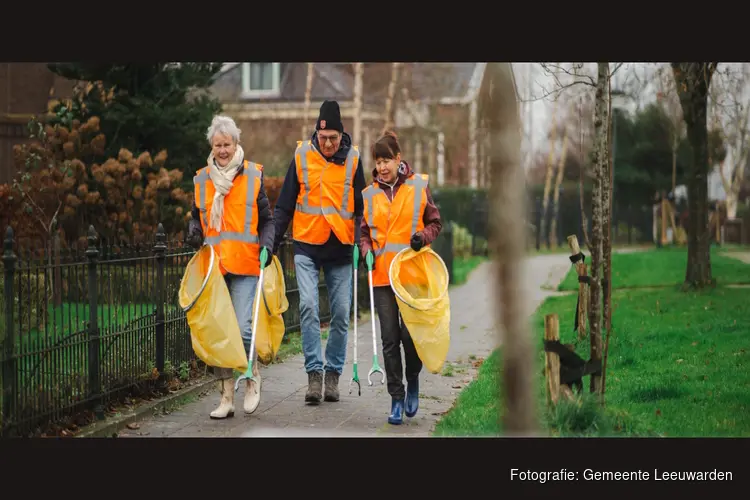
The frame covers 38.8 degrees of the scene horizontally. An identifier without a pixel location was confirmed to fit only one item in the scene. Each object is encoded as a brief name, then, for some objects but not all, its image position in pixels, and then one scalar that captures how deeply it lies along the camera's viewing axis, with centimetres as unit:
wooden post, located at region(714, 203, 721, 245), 3180
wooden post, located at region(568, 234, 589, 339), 829
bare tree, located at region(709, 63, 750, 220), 3523
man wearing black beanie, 786
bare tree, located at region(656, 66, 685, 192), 2942
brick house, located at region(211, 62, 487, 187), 3231
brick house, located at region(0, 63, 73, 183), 1831
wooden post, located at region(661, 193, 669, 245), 3291
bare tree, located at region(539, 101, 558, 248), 3381
